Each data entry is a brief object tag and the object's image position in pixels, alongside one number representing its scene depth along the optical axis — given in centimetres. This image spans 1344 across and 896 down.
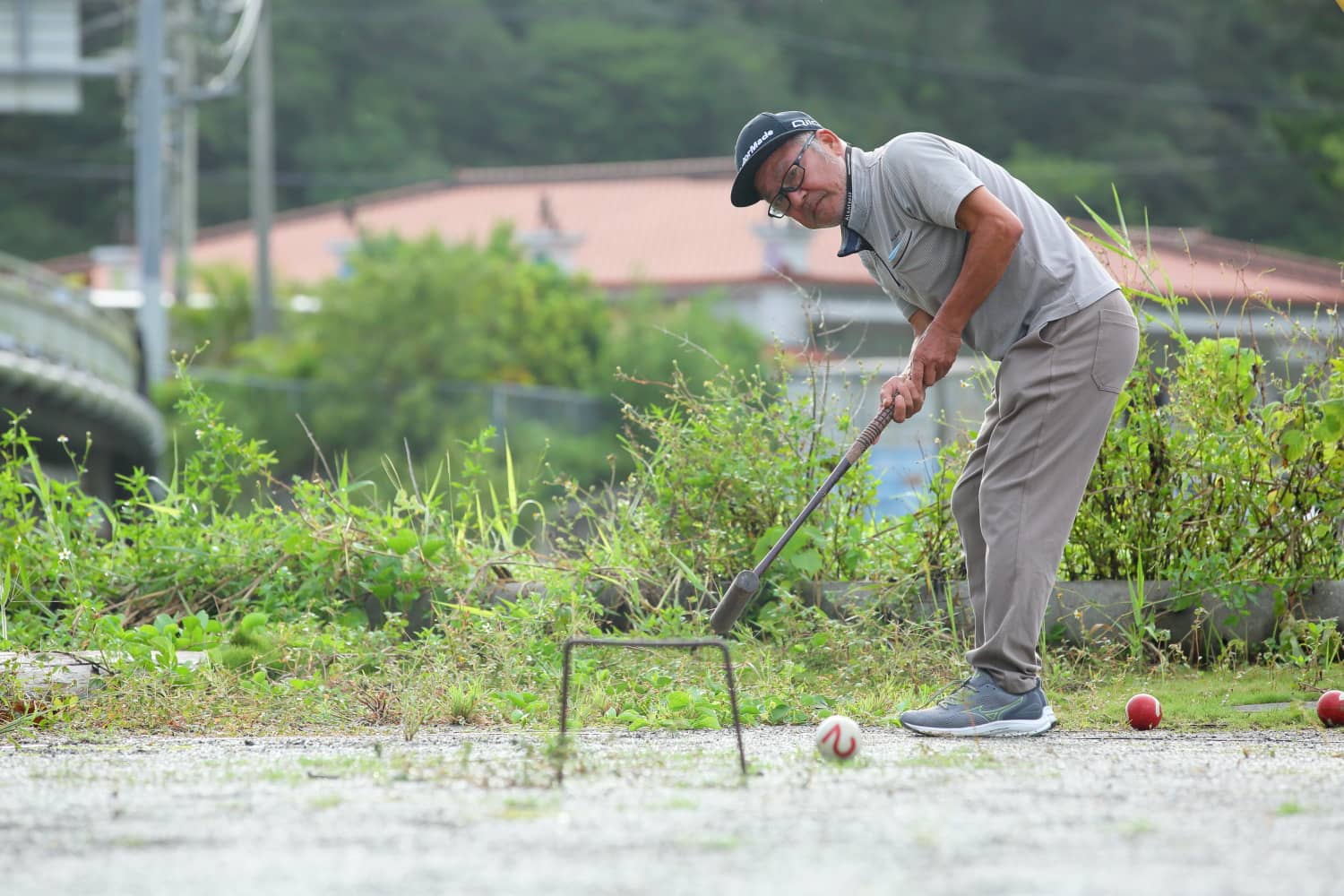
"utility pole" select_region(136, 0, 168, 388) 3978
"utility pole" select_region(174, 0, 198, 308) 5931
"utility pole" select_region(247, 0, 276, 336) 5787
